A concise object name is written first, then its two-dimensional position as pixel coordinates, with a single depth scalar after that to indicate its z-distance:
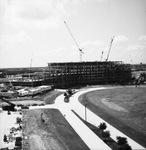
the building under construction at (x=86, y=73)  117.94
